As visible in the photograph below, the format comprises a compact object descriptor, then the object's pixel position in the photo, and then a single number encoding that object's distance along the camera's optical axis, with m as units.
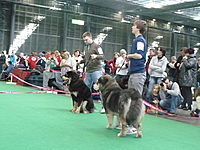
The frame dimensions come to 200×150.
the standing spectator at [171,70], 8.47
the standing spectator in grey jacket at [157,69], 7.12
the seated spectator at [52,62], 11.02
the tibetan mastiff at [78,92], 5.76
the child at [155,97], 6.89
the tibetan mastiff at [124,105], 3.75
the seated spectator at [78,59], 10.18
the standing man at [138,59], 4.16
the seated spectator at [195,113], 6.64
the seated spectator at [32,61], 13.27
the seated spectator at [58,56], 11.46
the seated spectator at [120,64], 8.42
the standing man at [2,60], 16.87
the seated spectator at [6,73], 14.08
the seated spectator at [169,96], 6.54
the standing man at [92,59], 5.72
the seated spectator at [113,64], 10.50
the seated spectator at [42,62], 12.94
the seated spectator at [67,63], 8.93
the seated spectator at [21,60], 16.05
